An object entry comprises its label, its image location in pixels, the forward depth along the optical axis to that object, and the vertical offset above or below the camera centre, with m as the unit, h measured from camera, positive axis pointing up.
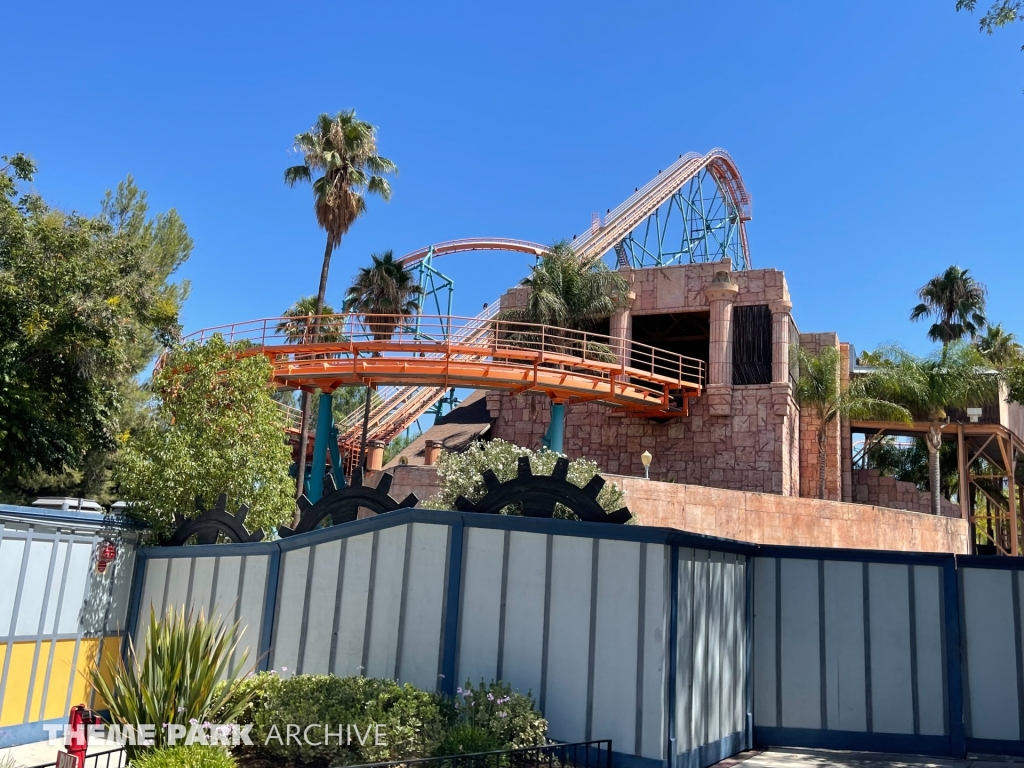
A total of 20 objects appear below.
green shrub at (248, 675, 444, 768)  7.29 -1.19
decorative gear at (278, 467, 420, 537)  11.29 +0.92
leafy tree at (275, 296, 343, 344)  30.34 +10.19
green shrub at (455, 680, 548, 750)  7.45 -1.09
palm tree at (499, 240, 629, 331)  28.05 +9.40
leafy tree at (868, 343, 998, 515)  27.73 +7.16
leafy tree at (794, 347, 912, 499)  27.33 +6.47
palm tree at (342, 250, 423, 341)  31.00 +10.10
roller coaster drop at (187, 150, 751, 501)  22.72 +5.73
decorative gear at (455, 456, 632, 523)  9.18 +0.98
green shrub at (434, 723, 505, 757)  7.00 -1.23
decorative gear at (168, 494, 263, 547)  10.95 +0.50
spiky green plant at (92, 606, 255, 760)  7.21 -0.96
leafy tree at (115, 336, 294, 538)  12.12 +1.77
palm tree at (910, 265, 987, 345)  41.81 +14.47
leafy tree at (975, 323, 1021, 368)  39.78 +12.38
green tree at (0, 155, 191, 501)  17.23 +4.57
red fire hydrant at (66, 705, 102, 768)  5.85 -1.16
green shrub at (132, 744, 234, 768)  6.22 -1.35
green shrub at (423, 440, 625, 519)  13.74 +1.84
